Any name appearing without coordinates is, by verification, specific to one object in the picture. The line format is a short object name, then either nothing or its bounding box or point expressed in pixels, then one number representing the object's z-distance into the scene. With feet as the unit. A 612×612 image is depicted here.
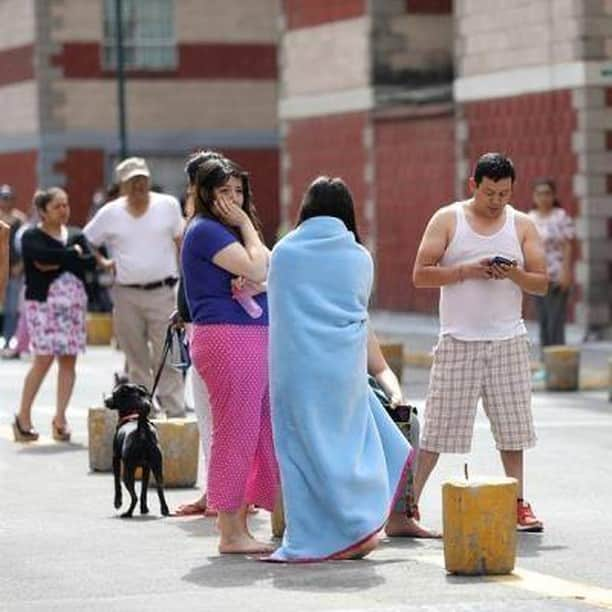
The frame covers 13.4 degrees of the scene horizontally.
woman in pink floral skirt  59.77
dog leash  47.37
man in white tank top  42.27
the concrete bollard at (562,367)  72.95
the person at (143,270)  60.08
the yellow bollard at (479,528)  36.52
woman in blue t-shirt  40.09
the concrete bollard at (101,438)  52.26
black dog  45.29
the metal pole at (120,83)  125.18
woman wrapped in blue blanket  38.34
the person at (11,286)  96.32
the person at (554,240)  76.74
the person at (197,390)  42.16
